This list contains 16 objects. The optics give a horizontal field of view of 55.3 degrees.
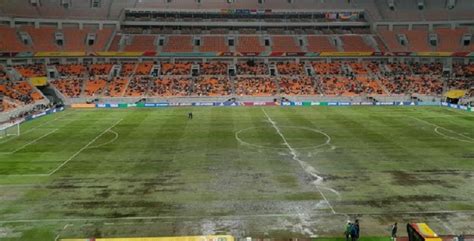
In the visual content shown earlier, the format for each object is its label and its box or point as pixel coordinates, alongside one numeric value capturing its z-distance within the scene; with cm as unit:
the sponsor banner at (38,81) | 7908
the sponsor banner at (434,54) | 9185
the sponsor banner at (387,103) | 7812
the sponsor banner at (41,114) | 6022
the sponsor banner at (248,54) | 9281
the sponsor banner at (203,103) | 7779
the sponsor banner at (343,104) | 7725
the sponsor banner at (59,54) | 8625
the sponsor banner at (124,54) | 9050
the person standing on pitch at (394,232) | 2120
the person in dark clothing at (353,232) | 2102
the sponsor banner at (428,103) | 7669
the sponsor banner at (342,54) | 9344
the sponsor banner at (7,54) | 8264
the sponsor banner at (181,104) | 7756
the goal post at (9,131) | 4869
